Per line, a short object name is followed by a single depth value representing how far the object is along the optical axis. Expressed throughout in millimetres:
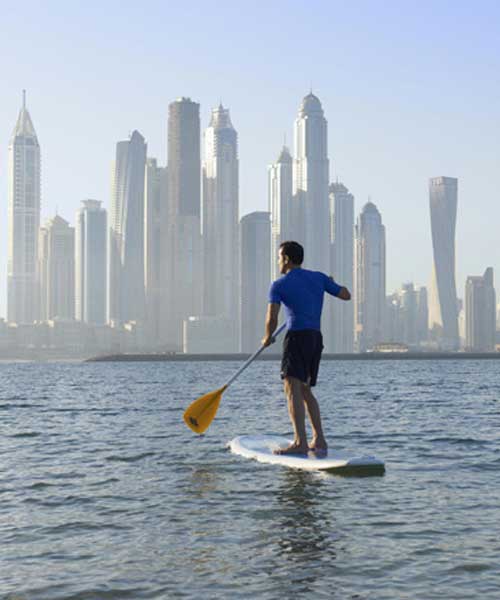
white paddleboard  10039
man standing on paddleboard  10305
